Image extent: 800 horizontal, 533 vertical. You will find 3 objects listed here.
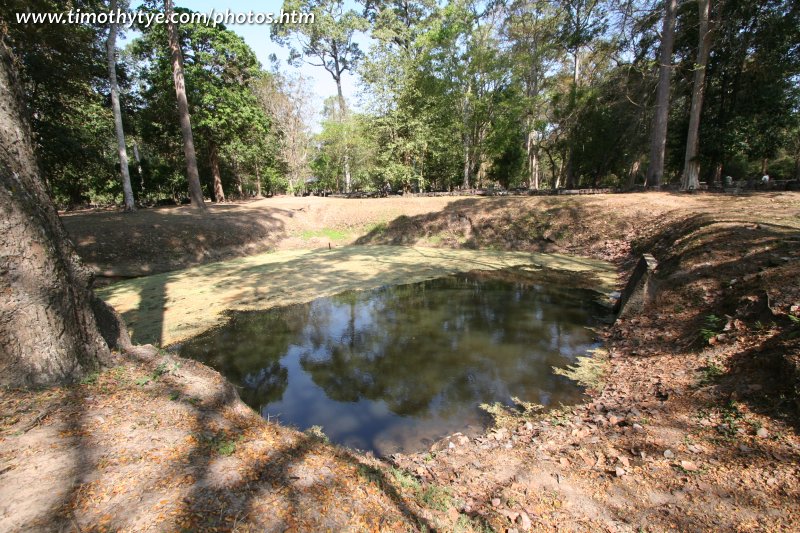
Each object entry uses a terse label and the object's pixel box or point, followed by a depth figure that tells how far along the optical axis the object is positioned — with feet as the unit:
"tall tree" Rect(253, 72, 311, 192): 92.58
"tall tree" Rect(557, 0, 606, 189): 50.19
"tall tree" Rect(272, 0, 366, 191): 89.30
